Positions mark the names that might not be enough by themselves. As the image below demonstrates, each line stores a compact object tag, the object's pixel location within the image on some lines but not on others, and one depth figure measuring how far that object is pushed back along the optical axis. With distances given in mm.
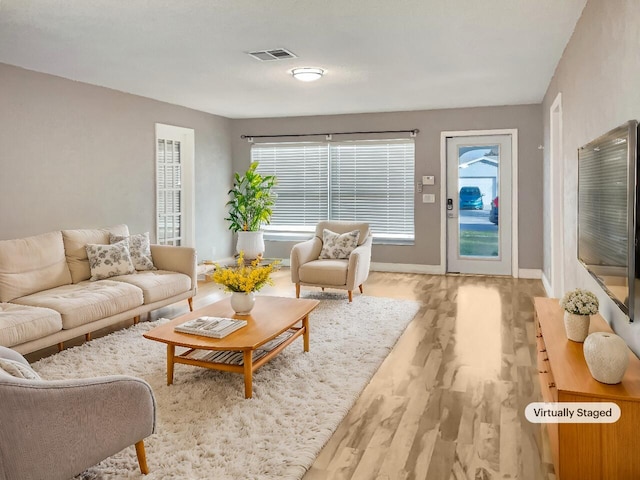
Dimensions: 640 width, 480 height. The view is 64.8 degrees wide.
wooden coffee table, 3064
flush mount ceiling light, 4875
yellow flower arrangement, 3600
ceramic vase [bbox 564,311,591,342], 2525
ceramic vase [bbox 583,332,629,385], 1926
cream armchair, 5547
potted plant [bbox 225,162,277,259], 7820
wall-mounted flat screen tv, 2002
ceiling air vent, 4246
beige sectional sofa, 3566
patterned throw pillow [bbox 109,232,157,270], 5145
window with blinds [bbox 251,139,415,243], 7723
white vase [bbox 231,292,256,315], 3693
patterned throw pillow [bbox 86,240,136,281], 4762
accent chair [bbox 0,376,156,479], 1746
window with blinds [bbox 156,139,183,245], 6793
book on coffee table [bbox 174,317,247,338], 3203
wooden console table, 1842
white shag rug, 2330
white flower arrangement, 2496
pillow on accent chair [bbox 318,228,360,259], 6016
